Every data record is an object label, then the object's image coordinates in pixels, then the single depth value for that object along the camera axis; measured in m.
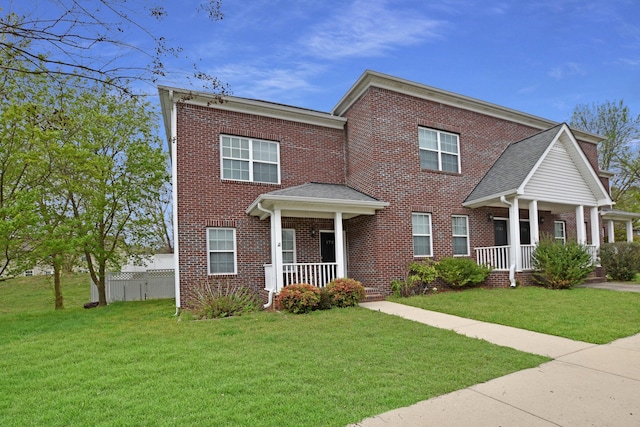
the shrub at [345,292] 10.11
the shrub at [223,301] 9.54
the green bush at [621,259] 14.11
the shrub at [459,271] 12.52
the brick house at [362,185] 11.55
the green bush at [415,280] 12.13
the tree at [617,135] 27.62
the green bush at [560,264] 12.12
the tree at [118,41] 3.44
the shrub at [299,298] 9.45
